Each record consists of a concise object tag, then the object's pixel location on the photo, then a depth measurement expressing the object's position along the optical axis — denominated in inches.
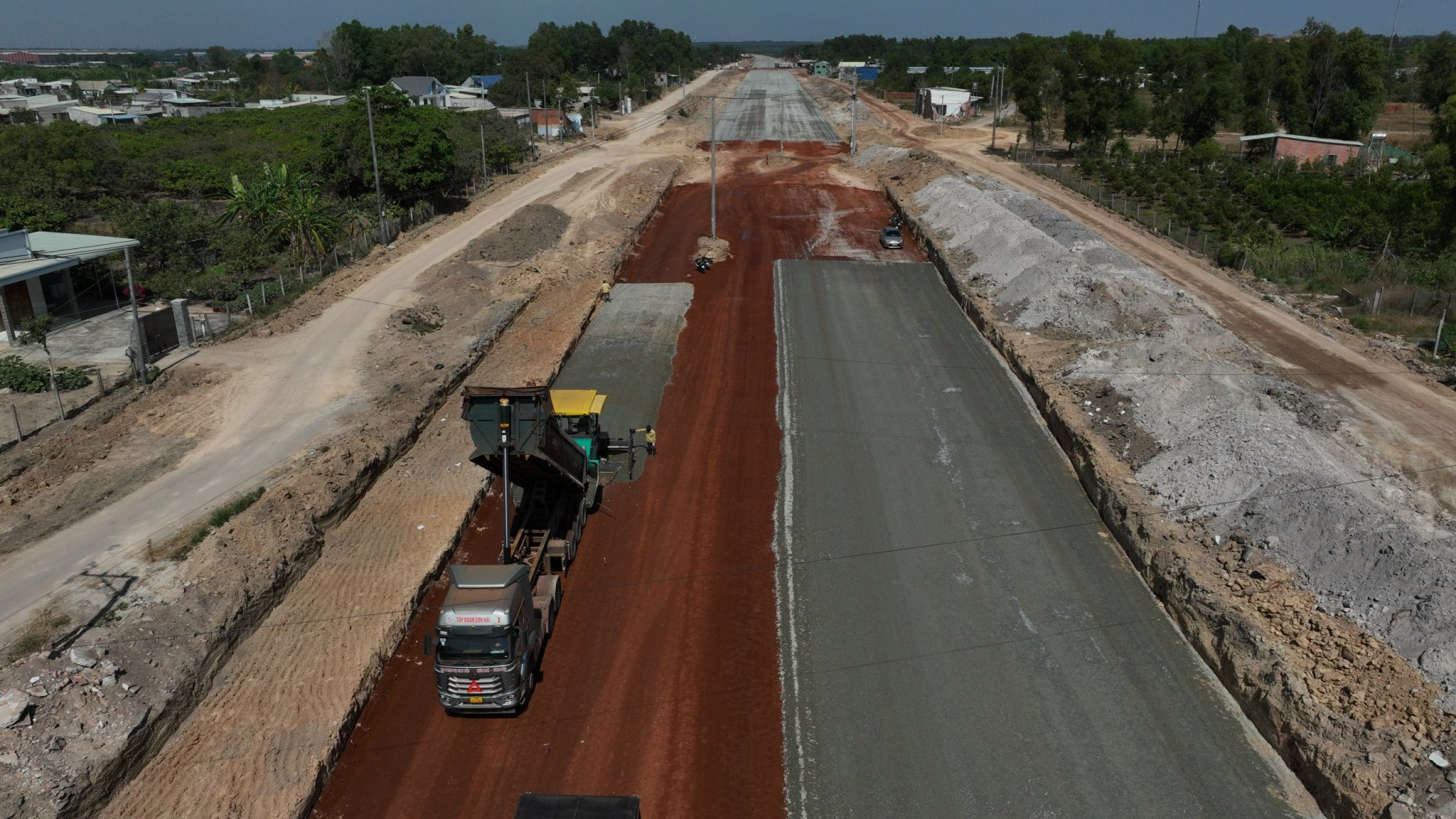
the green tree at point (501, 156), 2765.7
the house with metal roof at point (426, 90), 4653.1
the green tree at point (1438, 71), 3740.2
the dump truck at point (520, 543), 622.2
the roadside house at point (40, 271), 1379.2
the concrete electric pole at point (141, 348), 1209.4
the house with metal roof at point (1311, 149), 2883.9
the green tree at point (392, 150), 2139.5
